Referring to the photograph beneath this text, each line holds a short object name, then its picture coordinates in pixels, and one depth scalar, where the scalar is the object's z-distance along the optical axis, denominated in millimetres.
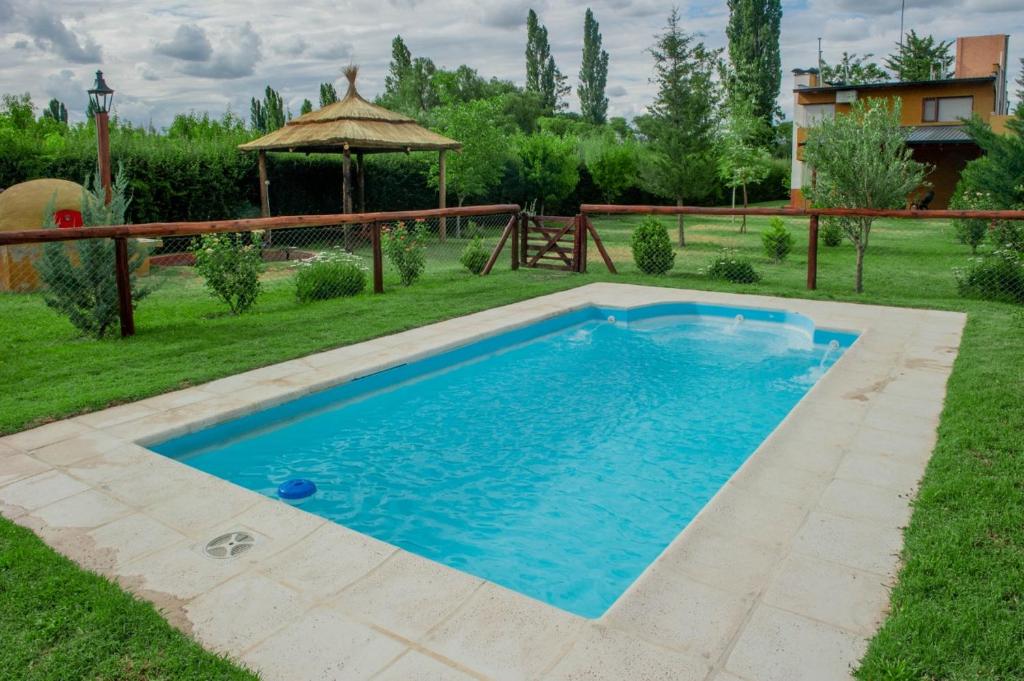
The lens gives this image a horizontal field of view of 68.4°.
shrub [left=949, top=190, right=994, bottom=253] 14832
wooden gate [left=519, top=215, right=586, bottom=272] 12477
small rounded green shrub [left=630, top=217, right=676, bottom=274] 12258
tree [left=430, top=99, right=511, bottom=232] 19953
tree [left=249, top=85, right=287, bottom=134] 33975
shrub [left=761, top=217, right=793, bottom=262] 14148
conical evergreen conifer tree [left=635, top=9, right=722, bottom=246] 17281
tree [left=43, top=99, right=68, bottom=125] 48688
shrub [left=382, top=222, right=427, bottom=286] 11062
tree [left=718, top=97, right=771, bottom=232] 21625
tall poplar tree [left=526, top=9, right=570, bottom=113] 57656
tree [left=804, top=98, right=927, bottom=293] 9906
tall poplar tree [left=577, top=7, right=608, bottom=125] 56438
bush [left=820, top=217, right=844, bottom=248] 16883
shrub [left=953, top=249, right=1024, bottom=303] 9773
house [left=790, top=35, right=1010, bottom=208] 27641
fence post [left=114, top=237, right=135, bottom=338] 7277
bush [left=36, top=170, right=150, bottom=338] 7242
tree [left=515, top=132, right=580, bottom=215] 23438
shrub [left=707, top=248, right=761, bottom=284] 11500
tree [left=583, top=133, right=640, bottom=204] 25969
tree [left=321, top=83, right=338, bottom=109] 41875
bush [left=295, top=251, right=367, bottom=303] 9773
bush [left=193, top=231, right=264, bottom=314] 8695
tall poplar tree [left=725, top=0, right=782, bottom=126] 42781
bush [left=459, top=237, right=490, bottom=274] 12445
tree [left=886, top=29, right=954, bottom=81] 41094
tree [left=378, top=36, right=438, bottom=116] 48250
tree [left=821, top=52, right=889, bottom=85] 43969
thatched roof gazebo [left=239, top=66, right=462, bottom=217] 16016
